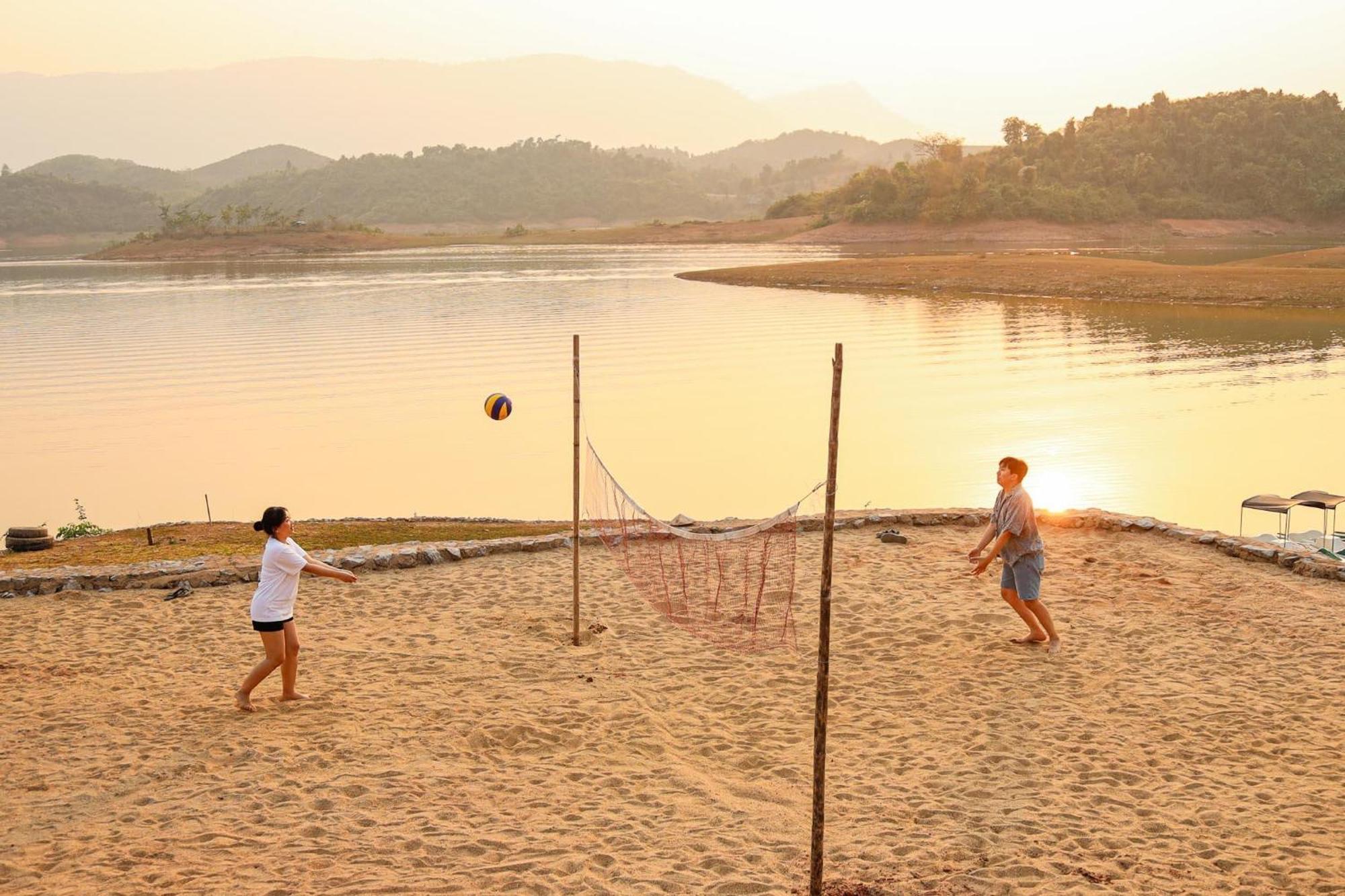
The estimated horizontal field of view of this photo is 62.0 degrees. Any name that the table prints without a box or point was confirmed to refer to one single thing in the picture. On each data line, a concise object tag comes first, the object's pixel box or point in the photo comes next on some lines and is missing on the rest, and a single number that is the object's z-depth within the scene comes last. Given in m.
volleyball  12.02
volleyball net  9.80
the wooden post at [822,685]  5.27
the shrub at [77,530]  15.03
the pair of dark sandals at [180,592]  10.72
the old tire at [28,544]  13.48
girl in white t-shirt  7.66
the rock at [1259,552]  11.55
